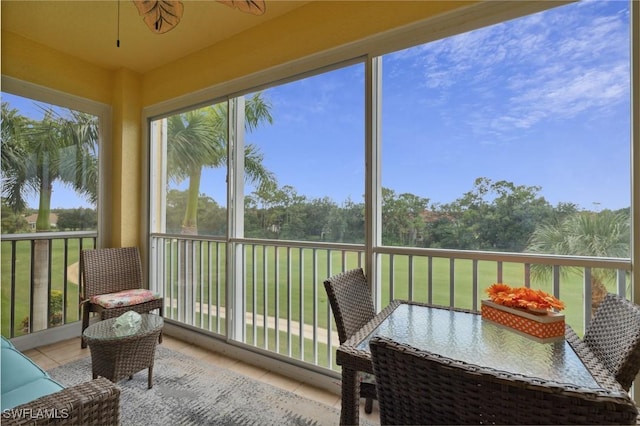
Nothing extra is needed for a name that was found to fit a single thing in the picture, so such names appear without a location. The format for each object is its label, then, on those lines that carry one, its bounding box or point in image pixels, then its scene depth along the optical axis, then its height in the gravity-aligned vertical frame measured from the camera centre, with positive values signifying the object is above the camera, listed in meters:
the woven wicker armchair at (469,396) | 0.54 -0.36
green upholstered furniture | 0.78 -0.54
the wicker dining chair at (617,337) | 0.98 -0.44
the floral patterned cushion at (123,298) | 2.51 -0.71
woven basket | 1.17 -0.43
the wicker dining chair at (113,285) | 2.54 -0.66
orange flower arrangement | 1.23 -0.34
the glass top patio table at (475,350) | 0.93 -0.48
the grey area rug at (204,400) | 1.75 -1.18
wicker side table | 1.81 -0.84
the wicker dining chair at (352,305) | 1.50 -0.47
